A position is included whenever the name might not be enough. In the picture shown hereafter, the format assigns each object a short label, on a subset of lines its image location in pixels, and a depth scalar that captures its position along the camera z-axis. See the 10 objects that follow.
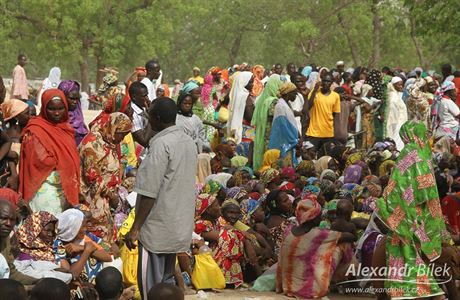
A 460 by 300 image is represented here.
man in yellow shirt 24.77
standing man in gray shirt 10.60
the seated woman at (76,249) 12.04
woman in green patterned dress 12.05
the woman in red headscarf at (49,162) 13.03
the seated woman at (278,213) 15.75
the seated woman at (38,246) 11.53
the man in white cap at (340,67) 35.64
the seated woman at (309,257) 14.16
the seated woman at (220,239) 14.82
